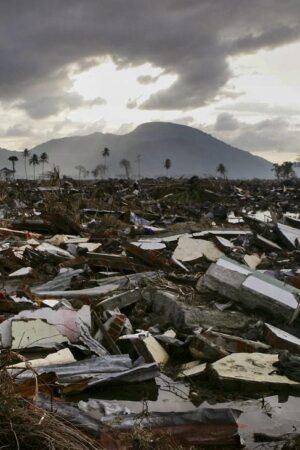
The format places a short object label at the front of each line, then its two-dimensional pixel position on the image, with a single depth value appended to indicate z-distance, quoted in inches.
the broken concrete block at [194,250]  329.1
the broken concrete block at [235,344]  193.3
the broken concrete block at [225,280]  234.6
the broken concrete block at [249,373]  164.9
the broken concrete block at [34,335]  185.2
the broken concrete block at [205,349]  184.2
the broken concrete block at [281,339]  193.0
